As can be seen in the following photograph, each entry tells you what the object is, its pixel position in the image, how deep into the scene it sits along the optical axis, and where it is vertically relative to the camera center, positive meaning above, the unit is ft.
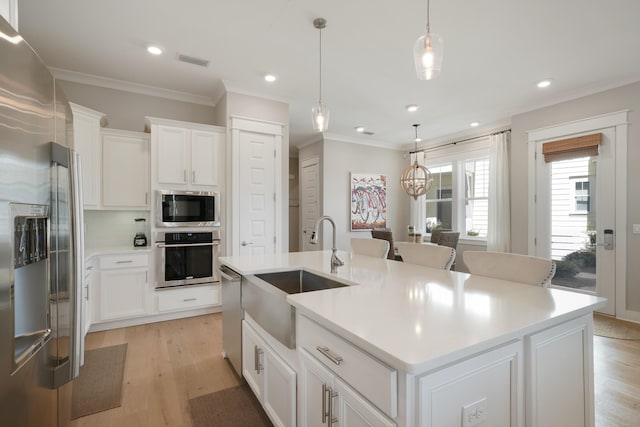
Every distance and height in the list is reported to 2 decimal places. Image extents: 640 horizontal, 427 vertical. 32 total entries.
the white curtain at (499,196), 16.15 +0.79
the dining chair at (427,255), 6.90 -1.05
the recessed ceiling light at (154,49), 9.66 +5.27
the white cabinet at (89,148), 10.09 +2.24
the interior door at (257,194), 12.76 +0.79
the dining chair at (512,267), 5.04 -1.02
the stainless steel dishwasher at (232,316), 7.14 -2.59
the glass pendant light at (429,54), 5.50 +2.89
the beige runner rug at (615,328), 10.15 -4.19
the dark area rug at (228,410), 6.00 -4.14
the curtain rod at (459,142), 16.67 +4.39
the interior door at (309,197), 20.59 +1.07
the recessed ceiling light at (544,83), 12.00 +5.11
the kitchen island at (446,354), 2.78 -1.54
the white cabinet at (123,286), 10.53 -2.60
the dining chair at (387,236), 16.14 -1.34
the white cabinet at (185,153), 11.43 +2.32
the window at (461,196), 18.20 +1.01
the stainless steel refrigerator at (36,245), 2.56 -0.33
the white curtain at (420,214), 21.63 -0.19
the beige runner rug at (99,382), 6.53 -4.14
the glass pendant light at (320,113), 8.40 +2.75
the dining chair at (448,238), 15.65 -1.39
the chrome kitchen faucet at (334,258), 6.39 -1.03
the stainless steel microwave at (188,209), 11.25 +0.13
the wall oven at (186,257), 11.25 -1.72
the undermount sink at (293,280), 7.21 -1.68
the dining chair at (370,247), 8.76 -1.08
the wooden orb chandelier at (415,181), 17.46 +1.74
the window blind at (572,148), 12.60 +2.75
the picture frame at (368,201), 20.81 +0.74
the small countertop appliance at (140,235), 12.07 -0.91
